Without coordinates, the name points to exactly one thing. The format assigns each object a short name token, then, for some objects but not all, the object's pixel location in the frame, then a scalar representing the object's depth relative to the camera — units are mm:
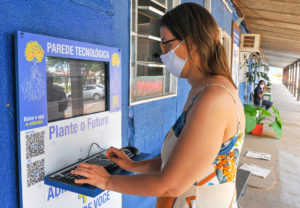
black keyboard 1072
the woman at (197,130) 830
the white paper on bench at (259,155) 4500
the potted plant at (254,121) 5531
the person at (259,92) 8430
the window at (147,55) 2066
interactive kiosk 1045
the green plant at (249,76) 8520
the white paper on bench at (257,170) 3803
